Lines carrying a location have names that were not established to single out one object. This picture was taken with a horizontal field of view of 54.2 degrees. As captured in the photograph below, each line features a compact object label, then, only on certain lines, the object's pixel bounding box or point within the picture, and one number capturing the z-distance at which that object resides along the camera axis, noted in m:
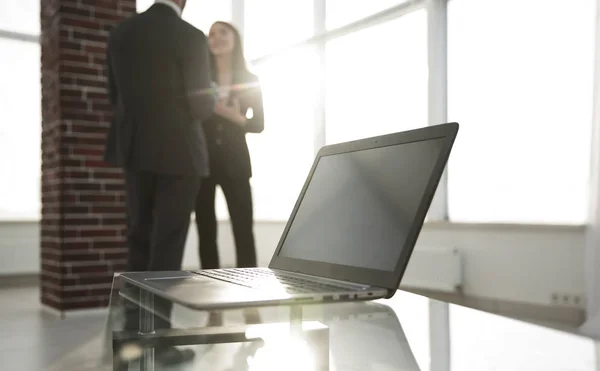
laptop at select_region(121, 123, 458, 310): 0.79
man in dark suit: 2.13
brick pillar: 3.07
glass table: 0.82
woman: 2.77
